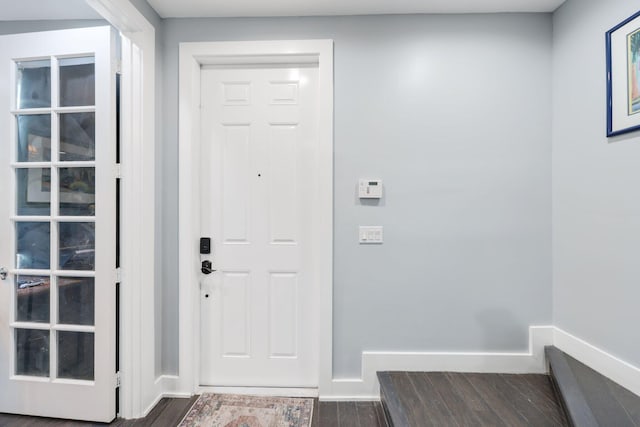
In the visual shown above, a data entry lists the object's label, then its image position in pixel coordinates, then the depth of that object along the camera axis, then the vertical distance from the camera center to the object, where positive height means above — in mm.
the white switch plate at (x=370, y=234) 2012 -147
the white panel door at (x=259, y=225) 2088 -95
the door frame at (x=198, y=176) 1991 +222
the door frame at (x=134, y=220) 1799 -55
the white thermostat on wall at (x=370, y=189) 1996 +156
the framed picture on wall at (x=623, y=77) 1500 +720
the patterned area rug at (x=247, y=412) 1769 -1255
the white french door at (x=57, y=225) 1764 -88
